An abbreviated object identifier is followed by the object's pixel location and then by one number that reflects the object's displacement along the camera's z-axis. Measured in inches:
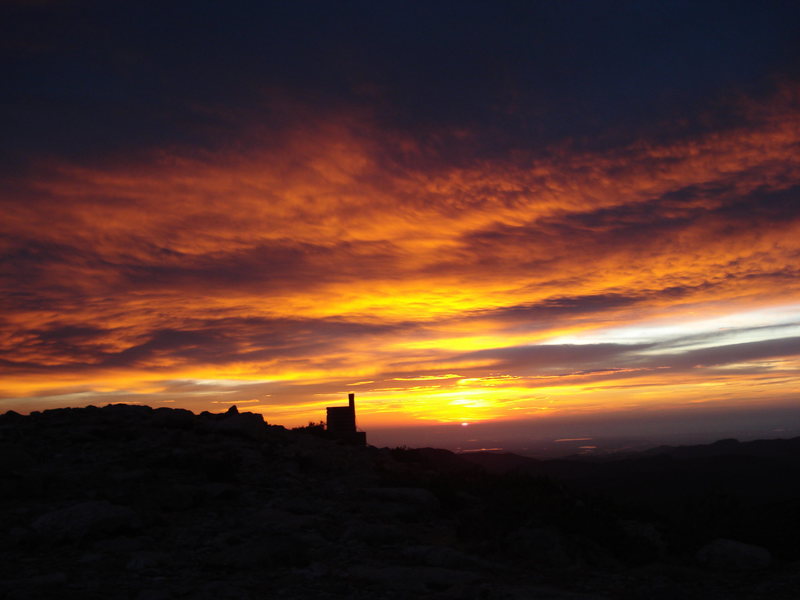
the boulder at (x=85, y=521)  358.0
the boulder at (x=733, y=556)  369.7
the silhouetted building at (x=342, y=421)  871.7
